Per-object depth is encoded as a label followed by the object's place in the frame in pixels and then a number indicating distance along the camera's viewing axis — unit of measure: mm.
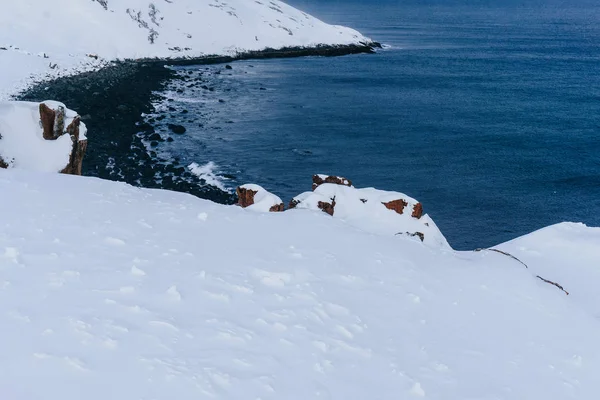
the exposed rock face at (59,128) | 20281
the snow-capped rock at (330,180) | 22094
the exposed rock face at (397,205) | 19781
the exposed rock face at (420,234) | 19192
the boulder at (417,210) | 19797
